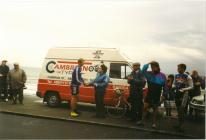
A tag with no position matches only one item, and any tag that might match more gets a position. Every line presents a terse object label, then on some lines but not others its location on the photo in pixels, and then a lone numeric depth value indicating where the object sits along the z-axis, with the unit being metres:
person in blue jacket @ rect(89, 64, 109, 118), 6.40
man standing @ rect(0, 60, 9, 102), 8.33
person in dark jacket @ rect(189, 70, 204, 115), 7.16
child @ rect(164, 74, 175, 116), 6.37
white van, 7.12
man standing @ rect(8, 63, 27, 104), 7.85
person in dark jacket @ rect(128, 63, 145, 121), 6.07
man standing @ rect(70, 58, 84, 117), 6.32
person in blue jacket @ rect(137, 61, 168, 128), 5.55
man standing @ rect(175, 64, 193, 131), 5.35
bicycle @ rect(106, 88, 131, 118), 6.43
